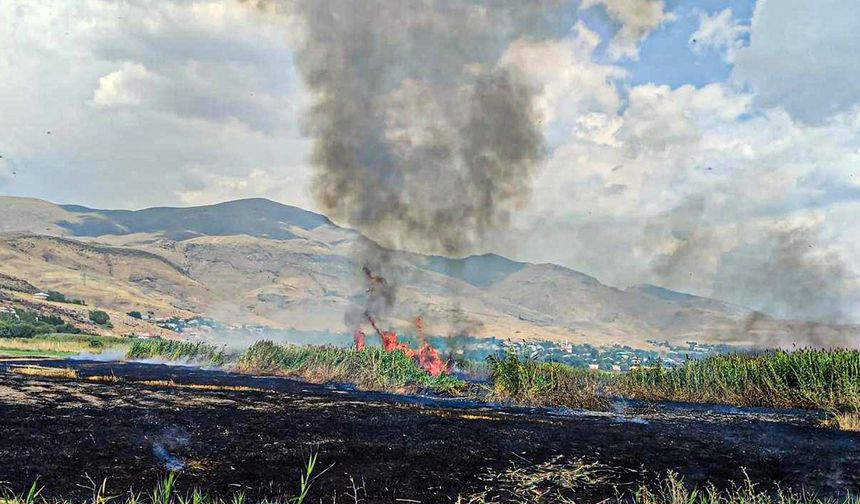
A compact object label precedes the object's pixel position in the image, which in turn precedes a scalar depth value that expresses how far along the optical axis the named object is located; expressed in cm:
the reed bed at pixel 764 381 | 3111
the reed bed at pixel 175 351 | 5722
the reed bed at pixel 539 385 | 3328
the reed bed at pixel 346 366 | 3828
